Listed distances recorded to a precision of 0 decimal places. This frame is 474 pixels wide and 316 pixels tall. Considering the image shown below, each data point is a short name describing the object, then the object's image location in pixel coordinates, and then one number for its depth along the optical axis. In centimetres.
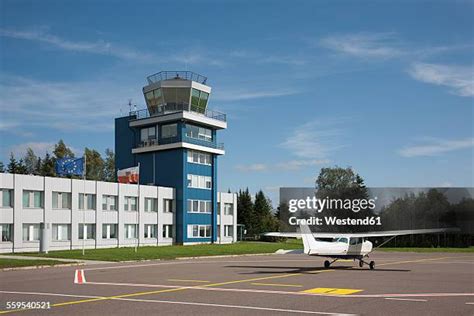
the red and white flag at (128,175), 7012
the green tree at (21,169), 11200
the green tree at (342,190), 8788
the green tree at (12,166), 11125
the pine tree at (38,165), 11525
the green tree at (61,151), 11062
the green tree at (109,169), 12194
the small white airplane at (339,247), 3155
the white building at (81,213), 5525
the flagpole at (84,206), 6316
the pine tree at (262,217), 12072
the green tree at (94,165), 11875
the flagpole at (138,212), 7174
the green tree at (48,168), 10621
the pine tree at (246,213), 12092
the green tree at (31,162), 11639
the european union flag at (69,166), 6056
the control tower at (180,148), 7775
